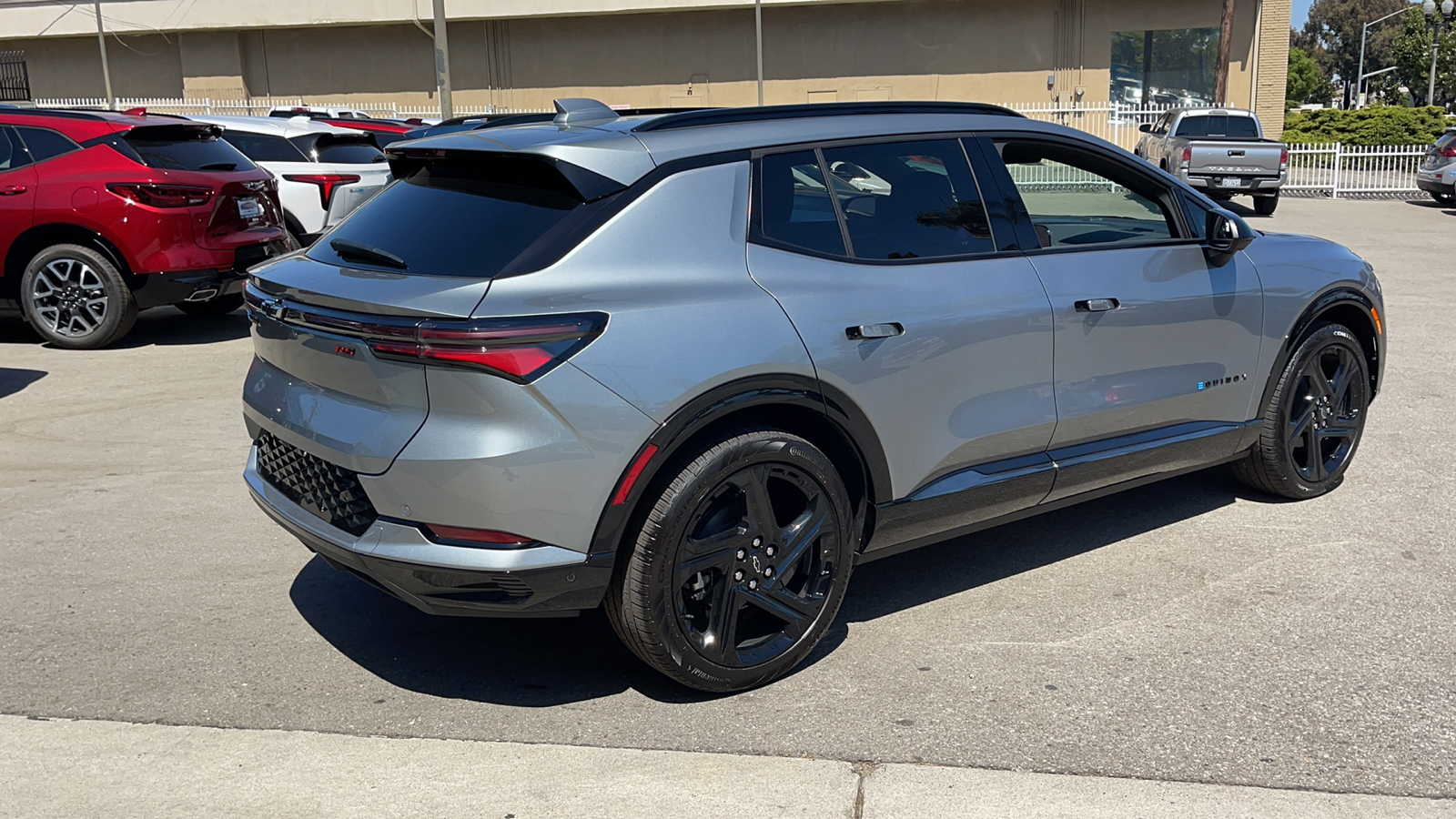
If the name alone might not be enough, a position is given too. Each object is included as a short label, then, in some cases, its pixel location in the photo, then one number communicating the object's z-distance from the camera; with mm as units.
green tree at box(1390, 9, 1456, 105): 59312
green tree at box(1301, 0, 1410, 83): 92500
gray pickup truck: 22594
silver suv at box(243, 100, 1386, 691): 3512
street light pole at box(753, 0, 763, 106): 38094
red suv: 9547
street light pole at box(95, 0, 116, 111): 42469
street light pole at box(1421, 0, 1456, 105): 47072
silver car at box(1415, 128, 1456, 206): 24484
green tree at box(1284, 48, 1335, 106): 82062
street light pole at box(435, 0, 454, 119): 19875
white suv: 12422
